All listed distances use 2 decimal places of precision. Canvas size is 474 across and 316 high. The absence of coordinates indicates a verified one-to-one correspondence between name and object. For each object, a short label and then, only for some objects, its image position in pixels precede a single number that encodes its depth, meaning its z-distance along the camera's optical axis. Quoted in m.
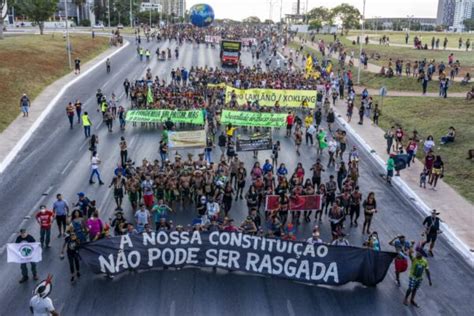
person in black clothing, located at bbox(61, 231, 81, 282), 12.54
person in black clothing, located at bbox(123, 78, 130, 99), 36.93
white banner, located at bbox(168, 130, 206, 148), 21.67
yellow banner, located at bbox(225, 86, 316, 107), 32.25
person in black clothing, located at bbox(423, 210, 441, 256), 14.59
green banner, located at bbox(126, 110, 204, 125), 27.67
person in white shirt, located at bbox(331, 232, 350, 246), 12.84
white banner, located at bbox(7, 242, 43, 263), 12.33
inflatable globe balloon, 97.19
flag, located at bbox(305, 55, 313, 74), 45.96
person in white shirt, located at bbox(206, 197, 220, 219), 15.29
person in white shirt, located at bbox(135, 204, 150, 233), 14.51
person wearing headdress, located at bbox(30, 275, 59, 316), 9.71
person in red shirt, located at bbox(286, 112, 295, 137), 27.38
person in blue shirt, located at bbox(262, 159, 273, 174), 18.72
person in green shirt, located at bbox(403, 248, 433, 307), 11.80
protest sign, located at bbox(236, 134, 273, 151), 20.55
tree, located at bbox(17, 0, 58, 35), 71.44
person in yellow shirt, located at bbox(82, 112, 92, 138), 26.03
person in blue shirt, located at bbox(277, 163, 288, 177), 18.67
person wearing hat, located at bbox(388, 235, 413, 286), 12.66
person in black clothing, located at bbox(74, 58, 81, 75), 48.46
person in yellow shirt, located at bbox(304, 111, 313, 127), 27.34
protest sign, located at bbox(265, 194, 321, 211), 16.30
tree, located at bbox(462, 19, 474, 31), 184.50
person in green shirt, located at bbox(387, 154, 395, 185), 21.34
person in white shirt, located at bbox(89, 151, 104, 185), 19.77
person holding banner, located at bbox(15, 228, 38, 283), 12.38
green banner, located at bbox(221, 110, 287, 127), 26.98
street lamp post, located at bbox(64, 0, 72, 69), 51.12
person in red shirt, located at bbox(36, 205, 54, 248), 14.24
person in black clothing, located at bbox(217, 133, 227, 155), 22.86
